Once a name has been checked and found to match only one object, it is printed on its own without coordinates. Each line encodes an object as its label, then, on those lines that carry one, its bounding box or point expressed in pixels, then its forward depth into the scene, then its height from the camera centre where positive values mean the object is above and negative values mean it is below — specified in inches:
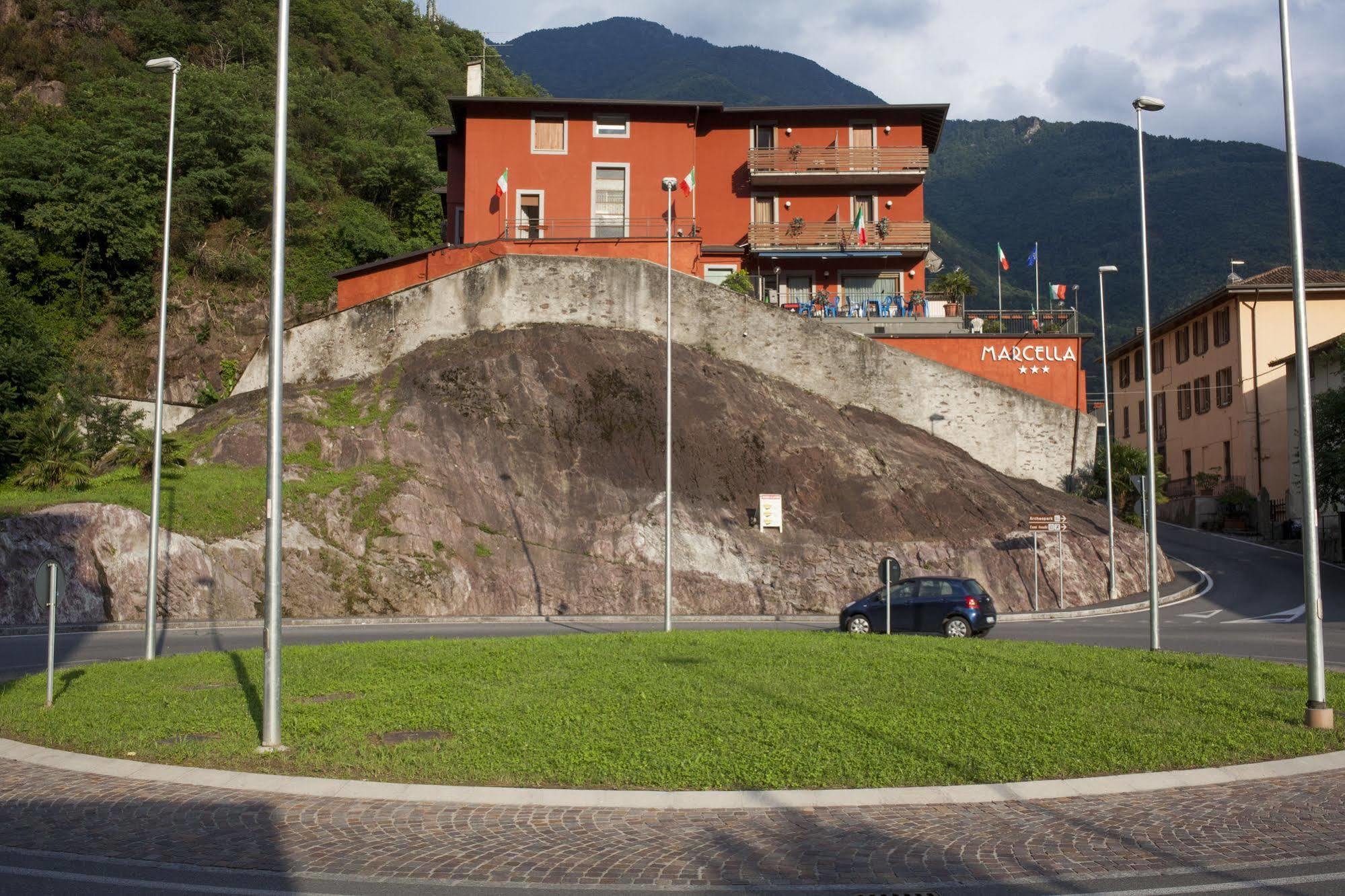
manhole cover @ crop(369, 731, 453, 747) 424.5 -96.6
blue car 925.8 -96.9
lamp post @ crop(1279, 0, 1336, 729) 447.5 +18.6
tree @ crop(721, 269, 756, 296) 1653.5 +358.3
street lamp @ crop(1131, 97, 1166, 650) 750.7 +18.7
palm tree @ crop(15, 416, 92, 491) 1216.8 +61.4
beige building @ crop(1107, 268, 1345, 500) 2106.3 +273.4
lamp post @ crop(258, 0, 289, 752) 422.9 +34.7
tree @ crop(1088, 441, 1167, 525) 1608.0 +39.7
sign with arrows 1262.3 -22.7
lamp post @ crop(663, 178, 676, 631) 948.0 -14.2
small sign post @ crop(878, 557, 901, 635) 787.4 -51.1
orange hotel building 1664.6 +543.7
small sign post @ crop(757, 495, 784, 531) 1301.7 -13.1
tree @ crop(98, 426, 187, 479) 1210.6 +65.1
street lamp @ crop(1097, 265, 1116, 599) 1296.8 -61.6
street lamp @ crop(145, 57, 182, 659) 704.4 +43.8
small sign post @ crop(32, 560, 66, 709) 520.1 -39.4
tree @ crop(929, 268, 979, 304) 1769.2 +376.7
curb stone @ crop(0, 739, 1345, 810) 350.0 -100.8
